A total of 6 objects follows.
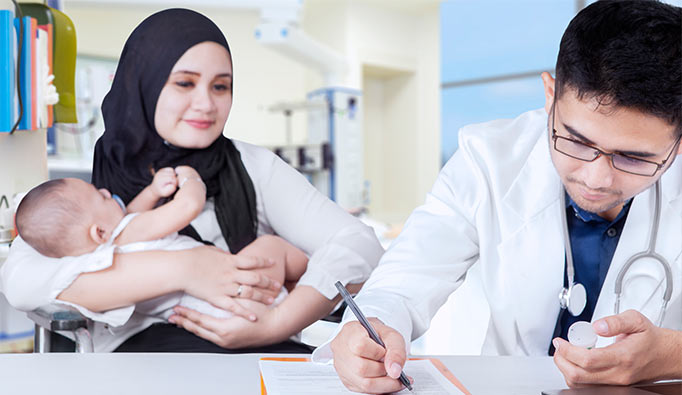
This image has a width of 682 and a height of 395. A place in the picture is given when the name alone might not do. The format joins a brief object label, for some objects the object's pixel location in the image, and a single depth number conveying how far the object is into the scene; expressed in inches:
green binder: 48.4
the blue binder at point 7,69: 45.0
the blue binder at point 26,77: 46.4
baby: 44.2
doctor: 33.3
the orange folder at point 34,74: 46.8
